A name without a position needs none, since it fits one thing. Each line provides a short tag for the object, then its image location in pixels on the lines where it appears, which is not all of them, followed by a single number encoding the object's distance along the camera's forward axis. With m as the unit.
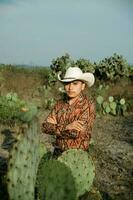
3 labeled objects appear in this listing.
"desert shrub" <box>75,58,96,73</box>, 10.68
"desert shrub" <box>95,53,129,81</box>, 10.71
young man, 2.90
